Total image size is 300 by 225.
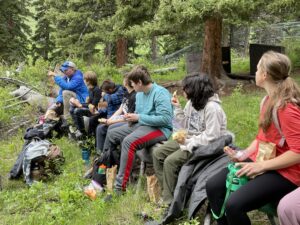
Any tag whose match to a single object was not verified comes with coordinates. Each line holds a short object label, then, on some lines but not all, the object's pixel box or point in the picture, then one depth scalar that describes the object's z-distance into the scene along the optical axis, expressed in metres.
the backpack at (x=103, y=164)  5.46
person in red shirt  3.09
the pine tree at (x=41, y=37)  25.03
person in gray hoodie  4.16
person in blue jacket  7.68
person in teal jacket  5.05
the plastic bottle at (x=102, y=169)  5.48
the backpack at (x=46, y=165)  6.20
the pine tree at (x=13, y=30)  21.34
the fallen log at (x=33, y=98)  9.86
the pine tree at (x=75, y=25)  15.56
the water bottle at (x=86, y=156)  6.57
